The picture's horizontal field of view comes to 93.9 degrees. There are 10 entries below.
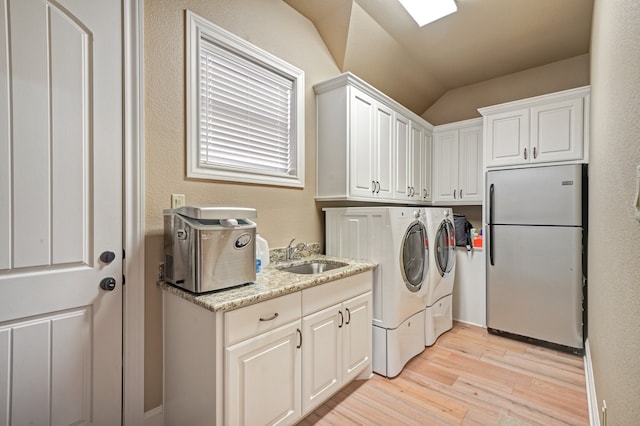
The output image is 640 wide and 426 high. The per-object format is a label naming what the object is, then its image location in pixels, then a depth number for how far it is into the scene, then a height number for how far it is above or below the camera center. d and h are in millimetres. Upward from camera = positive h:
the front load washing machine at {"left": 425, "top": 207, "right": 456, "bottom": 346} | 2689 -596
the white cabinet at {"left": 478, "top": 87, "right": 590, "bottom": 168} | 2652 +774
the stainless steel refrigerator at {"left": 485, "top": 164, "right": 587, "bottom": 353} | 2570 -391
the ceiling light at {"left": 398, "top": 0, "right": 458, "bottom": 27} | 2340 +1638
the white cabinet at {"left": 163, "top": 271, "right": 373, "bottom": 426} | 1315 -746
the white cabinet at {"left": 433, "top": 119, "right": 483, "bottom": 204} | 3432 +577
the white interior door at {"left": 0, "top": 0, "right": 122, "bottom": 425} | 1224 +5
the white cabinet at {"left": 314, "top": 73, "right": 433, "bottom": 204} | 2443 +604
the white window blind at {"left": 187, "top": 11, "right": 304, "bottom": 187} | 1818 +710
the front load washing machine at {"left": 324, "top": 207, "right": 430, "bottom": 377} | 2223 -422
